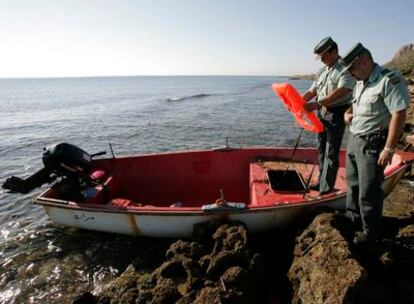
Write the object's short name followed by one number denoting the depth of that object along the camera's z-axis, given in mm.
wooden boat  5371
